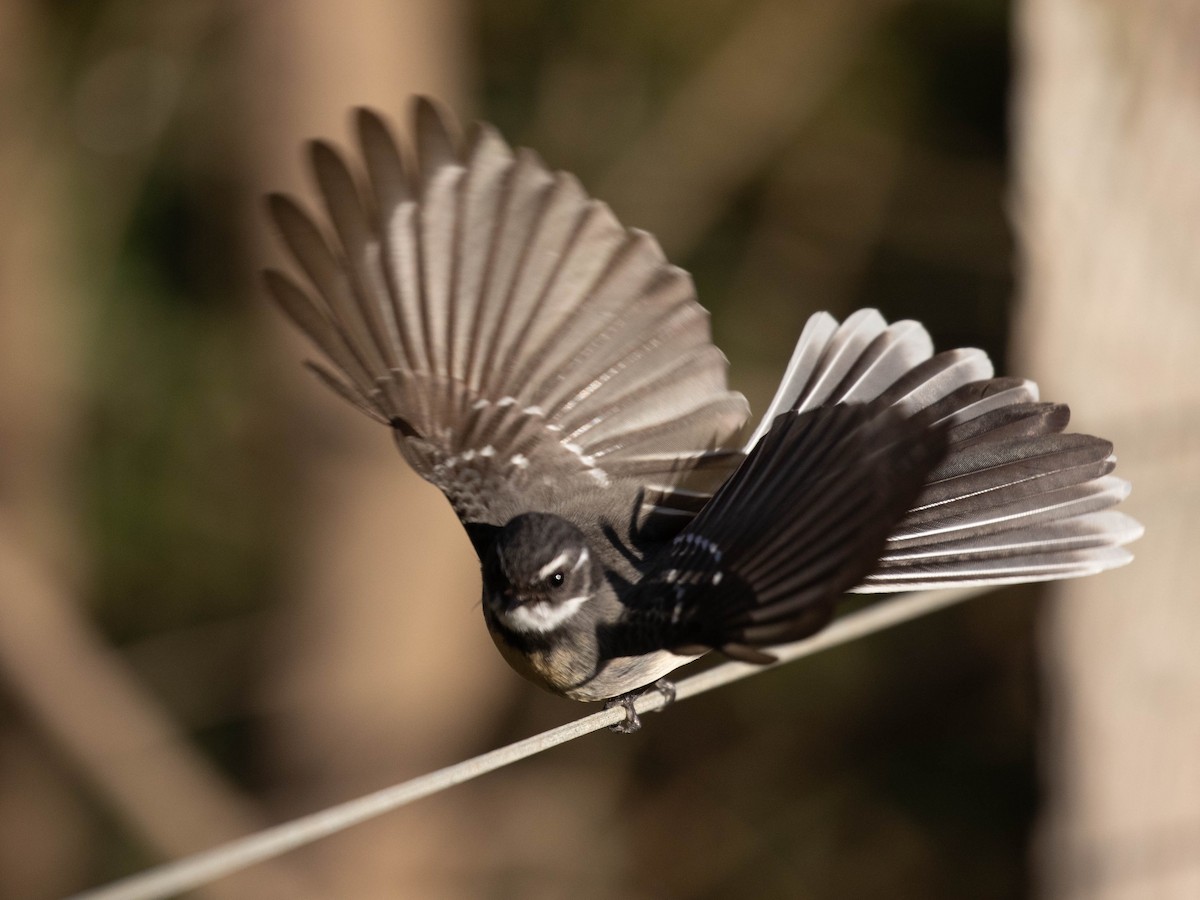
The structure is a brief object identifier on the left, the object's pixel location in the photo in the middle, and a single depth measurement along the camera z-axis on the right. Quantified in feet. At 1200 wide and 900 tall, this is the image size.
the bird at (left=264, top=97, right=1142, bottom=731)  17.43
